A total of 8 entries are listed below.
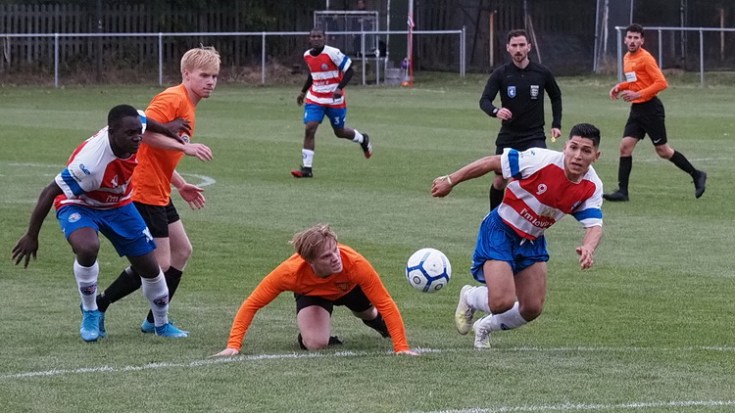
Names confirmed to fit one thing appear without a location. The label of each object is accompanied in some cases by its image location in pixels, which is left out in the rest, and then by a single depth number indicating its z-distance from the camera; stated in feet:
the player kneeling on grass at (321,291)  52.70
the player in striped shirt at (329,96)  129.49
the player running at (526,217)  53.98
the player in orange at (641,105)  108.27
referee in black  91.81
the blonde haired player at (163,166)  58.80
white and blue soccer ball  57.88
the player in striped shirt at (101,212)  53.57
